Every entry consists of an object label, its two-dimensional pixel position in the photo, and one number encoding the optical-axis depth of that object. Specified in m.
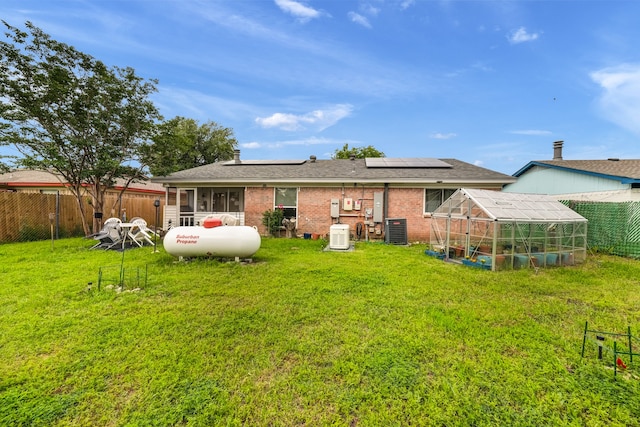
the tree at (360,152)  31.27
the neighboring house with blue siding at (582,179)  9.69
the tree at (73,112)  9.73
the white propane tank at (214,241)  6.89
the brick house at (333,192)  11.41
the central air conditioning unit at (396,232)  10.82
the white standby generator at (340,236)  9.35
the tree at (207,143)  25.55
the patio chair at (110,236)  9.26
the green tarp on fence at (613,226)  8.55
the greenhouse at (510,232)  6.94
